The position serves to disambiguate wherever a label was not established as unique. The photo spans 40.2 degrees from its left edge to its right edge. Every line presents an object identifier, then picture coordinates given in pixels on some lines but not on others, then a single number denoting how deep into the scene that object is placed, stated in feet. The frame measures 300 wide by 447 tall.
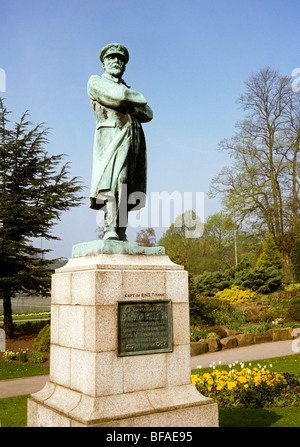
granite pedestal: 14.57
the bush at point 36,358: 43.91
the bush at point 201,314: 53.11
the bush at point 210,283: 76.54
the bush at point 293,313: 55.09
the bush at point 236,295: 69.77
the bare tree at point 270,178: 97.14
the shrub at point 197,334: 46.22
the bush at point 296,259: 84.02
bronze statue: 17.35
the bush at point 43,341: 49.03
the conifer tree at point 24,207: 58.08
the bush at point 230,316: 54.52
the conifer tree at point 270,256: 89.97
